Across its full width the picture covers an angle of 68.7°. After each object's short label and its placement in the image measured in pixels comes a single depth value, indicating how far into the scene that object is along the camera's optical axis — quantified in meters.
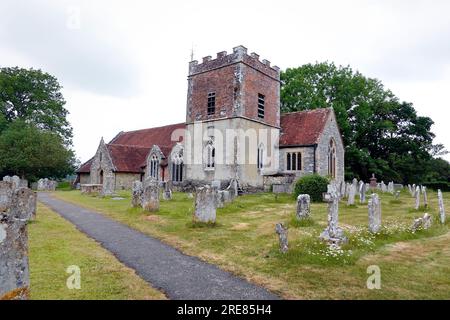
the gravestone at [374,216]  9.70
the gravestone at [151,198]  14.12
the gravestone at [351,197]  16.62
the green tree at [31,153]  35.21
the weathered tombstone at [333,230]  8.17
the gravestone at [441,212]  11.90
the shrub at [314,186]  18.72
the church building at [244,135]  24.92
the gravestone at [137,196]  15.35
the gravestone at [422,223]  10.13
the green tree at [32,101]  43.40
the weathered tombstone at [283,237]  7.70
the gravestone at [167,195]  20.05
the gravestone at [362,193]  18.27
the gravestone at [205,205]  11.22
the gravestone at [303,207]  11.19
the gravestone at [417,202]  15.24
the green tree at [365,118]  36.94
